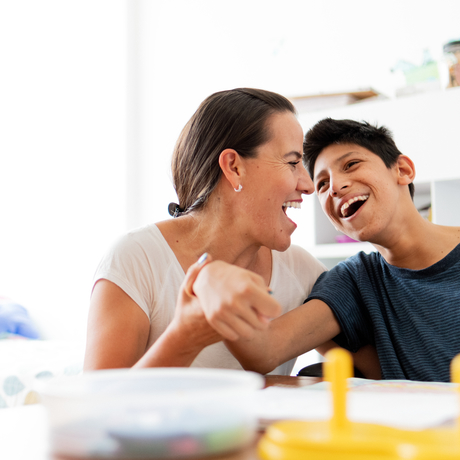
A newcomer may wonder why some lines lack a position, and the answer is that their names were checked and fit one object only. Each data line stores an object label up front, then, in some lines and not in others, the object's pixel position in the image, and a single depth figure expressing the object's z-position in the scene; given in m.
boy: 1.24
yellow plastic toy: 0.38
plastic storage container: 0.41
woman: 1.18
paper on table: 0.56
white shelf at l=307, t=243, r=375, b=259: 2.49
